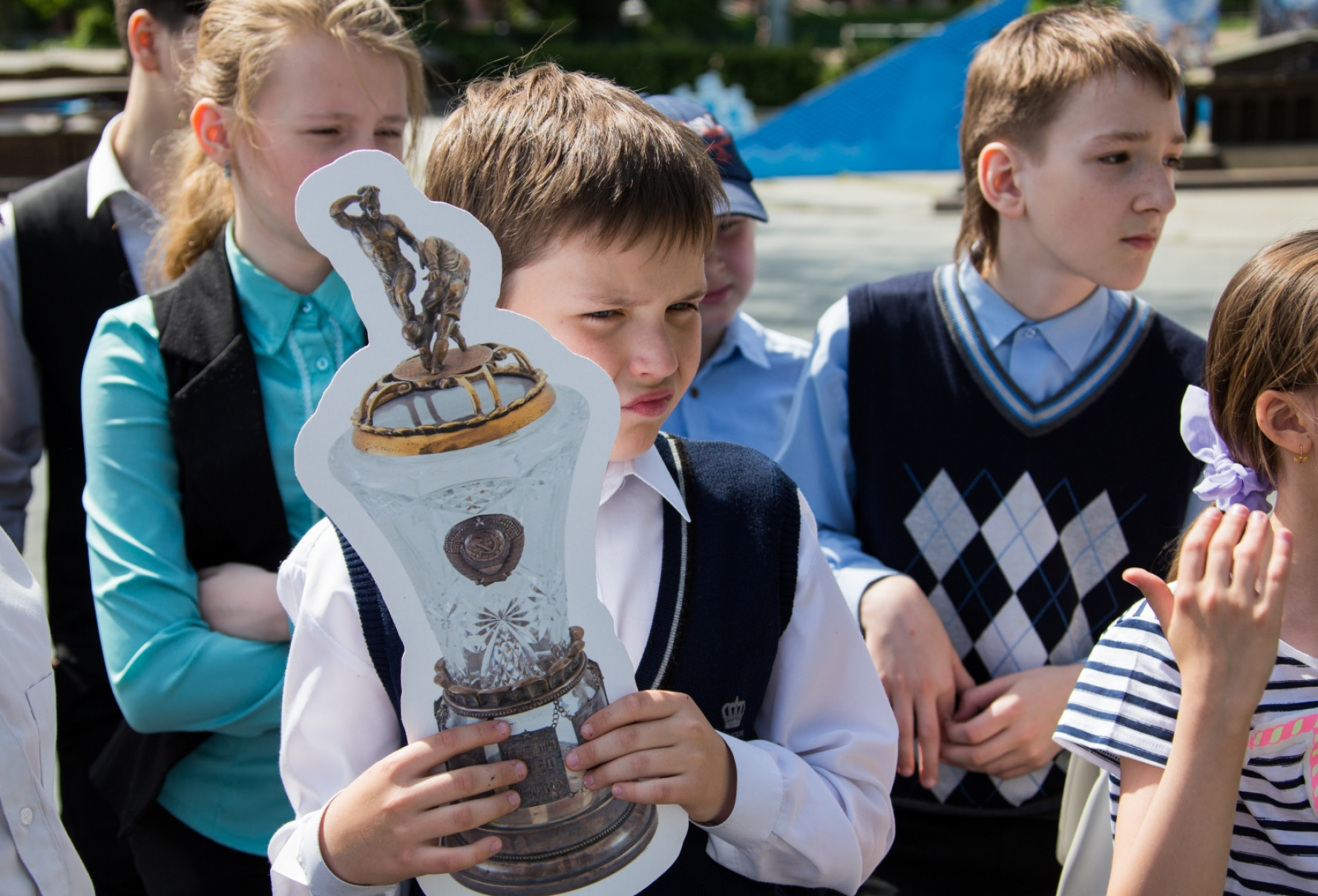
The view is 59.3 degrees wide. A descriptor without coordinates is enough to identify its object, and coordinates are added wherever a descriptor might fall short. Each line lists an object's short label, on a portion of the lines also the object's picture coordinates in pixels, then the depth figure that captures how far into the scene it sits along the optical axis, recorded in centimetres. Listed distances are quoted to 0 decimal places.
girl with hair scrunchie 117
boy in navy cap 217
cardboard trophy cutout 97
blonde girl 151
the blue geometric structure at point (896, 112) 854
